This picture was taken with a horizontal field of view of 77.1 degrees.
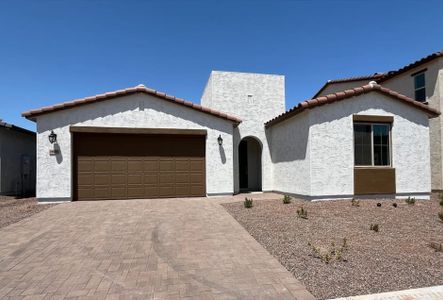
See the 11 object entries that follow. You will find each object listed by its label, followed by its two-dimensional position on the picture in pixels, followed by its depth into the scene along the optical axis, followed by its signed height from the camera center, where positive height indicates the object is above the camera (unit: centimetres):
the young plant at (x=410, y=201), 993 -160
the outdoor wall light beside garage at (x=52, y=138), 1120 +88
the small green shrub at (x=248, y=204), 930 -154
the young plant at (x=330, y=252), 469 -171
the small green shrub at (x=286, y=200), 999 -153
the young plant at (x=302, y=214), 781 -161
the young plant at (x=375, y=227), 647 -166
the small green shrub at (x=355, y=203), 939 -157
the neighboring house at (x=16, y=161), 1332 -4
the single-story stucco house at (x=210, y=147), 1054 +46
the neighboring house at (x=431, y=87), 1311 +354
